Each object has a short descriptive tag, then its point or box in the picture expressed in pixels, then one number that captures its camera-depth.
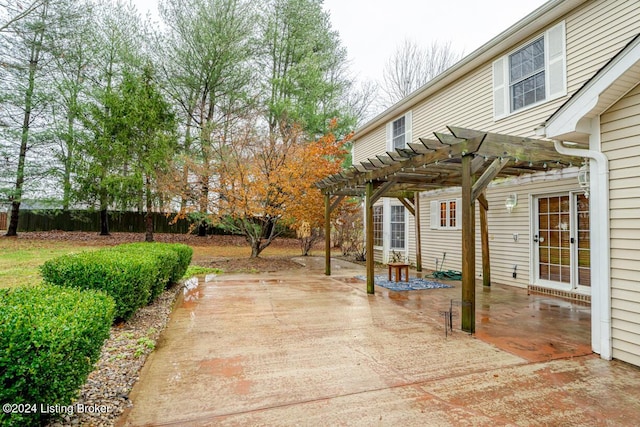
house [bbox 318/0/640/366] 3.34
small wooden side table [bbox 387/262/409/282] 7.50
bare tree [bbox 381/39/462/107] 18.52
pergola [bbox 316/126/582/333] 4.21
